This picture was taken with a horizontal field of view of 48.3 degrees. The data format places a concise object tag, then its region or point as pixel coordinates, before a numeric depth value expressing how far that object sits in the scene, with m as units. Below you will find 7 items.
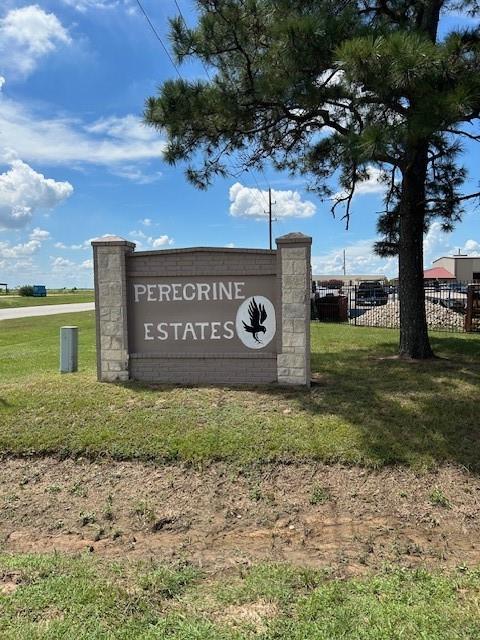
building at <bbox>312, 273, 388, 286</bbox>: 99.38
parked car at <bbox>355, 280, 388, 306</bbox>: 25.12
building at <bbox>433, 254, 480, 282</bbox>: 60.41
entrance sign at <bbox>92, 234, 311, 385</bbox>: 6.73
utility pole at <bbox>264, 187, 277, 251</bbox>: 43.03
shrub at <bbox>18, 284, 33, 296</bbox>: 59.00
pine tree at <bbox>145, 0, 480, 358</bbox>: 5.46
